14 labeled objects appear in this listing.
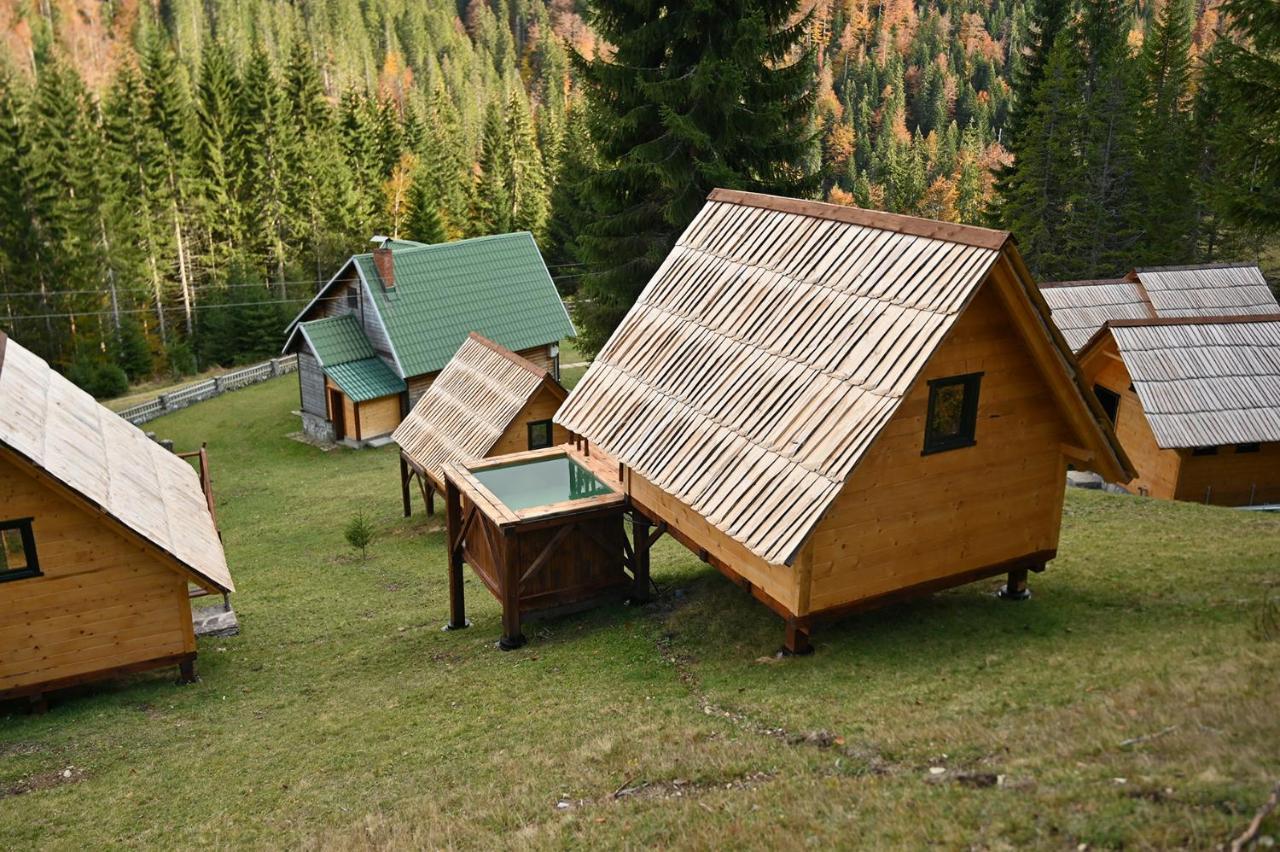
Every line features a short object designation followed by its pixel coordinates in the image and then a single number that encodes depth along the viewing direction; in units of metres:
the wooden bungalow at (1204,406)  23.78
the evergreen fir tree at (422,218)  70.50
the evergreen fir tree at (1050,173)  48.41
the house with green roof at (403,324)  38.78
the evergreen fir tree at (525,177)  81.19
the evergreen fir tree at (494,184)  82.12
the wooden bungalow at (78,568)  14.70
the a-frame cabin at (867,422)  12.16
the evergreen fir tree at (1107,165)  51.88
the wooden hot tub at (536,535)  15.96
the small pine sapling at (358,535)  23.56
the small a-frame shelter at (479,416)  24.23
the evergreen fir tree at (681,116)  25.69
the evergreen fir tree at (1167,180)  55.00
